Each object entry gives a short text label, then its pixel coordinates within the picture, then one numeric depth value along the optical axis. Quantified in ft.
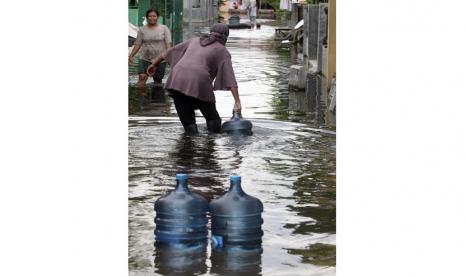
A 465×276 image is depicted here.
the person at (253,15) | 234.42
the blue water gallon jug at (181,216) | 27.66
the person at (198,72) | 48.00
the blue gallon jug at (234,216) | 27.73
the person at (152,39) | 73.97
